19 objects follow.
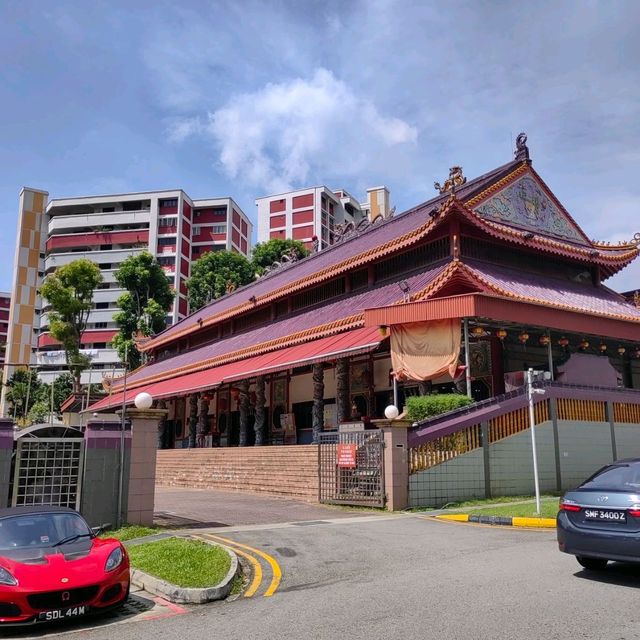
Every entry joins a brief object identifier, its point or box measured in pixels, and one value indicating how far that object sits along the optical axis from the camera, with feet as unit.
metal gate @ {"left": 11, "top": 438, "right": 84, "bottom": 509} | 37.40
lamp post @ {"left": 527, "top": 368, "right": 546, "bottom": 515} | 43.50
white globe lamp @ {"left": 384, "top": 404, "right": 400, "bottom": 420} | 52.60
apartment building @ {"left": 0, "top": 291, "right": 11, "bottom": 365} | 328.43
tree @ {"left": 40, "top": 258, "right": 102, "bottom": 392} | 160.12
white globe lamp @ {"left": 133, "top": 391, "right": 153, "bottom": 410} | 42.75
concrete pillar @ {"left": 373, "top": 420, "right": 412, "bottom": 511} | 49.93
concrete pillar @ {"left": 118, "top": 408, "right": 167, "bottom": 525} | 40.47
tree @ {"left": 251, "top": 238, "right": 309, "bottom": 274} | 212.43
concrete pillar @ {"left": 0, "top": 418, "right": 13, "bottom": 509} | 36.14
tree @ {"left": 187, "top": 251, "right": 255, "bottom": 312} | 205.77
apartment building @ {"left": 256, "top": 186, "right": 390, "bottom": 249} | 298.35
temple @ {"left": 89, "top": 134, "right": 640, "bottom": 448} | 64.23
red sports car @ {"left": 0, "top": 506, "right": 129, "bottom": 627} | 20.13
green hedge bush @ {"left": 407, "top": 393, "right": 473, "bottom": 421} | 55.47
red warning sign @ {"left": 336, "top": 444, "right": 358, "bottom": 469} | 53.67
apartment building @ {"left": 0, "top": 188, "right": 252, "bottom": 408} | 261.85
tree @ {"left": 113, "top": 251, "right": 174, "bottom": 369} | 190.39
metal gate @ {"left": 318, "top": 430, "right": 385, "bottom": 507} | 51.53
